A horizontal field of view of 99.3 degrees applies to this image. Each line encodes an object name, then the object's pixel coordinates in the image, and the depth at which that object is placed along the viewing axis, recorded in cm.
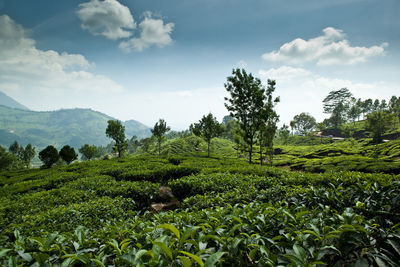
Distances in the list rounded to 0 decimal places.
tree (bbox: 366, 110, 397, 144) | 3575
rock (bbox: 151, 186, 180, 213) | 786
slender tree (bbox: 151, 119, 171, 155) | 4422
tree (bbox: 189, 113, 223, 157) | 3700
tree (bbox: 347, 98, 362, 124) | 7961
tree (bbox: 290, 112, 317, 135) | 9950
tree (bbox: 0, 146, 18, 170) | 4791
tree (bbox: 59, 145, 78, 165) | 3919
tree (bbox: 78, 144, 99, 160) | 5244
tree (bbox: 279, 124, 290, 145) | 6969
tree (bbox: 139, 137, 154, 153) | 6706
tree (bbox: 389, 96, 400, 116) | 7106
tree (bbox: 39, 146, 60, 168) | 3532
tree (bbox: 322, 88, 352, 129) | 8825
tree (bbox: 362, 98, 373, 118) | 9150
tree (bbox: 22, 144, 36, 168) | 6838
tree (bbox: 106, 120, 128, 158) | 4256
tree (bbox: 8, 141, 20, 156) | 7238
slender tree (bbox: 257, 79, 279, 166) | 1879
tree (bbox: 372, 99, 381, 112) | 9406
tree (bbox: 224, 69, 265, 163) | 1859
